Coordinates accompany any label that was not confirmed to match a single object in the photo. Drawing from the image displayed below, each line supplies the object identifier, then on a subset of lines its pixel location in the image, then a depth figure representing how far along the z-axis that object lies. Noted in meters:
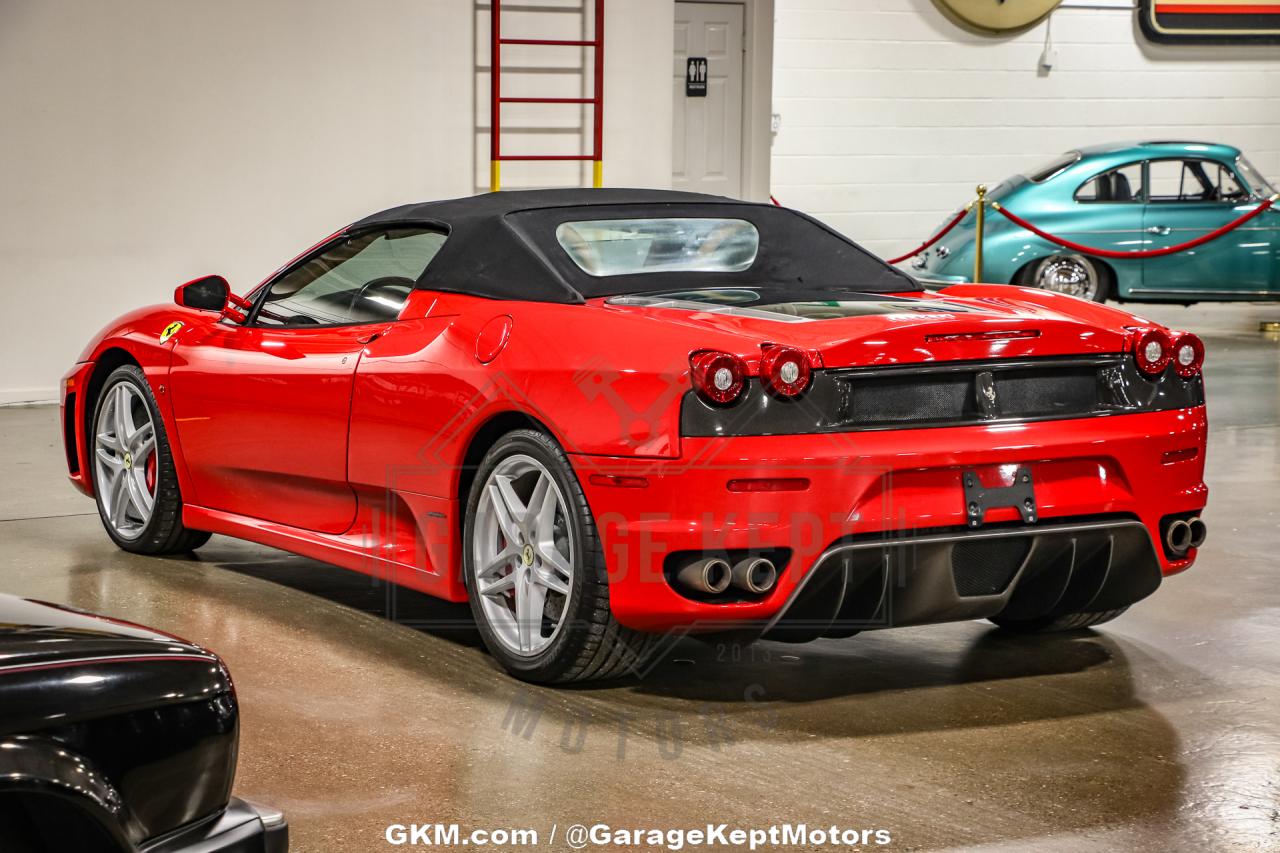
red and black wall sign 18.59
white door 13.95
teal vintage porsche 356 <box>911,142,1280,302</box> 14.34
